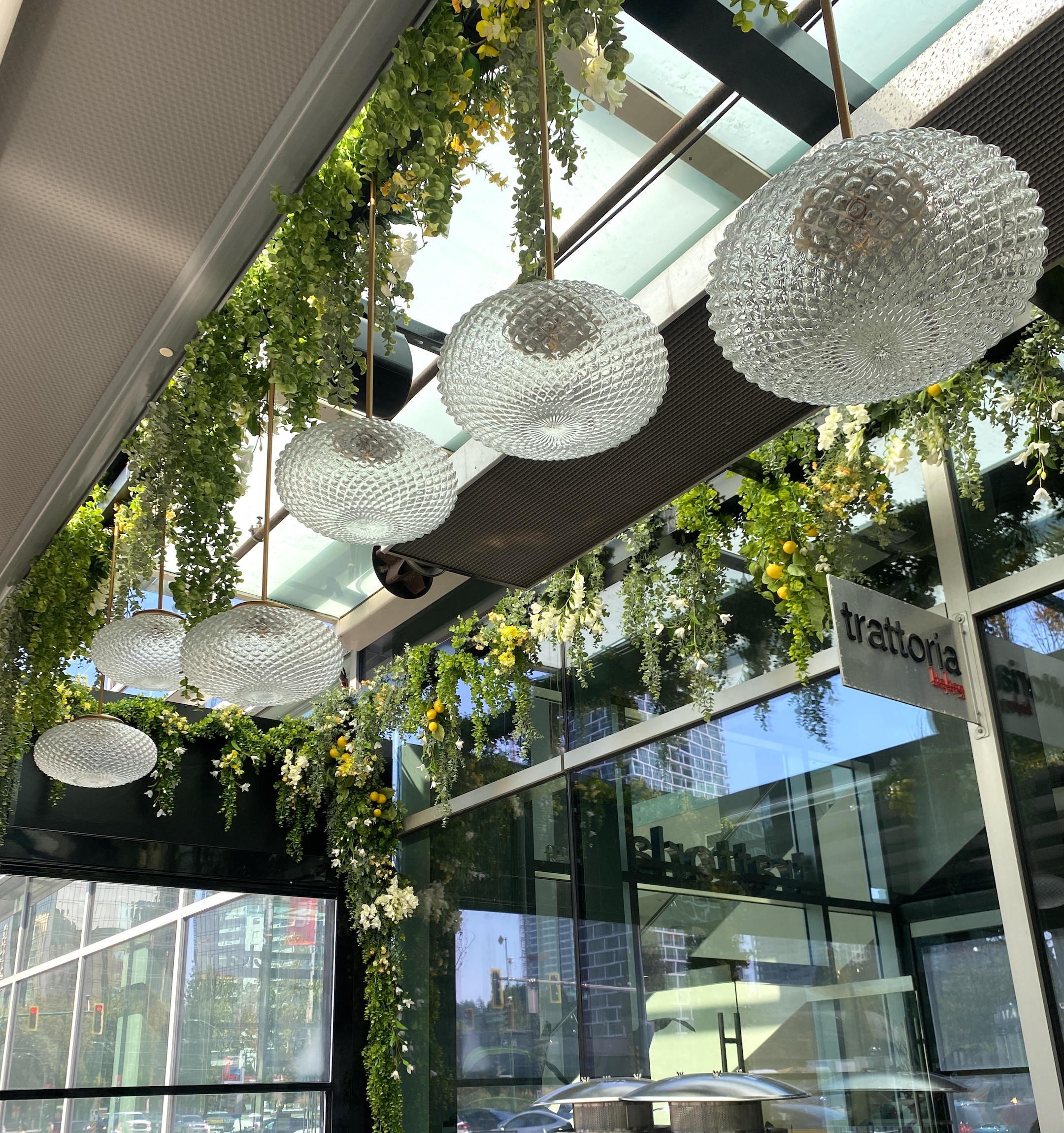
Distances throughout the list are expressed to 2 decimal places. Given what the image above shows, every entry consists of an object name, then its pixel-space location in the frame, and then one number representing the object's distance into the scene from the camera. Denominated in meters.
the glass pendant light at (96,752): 4.16
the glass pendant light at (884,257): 1.34
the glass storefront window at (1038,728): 3.37
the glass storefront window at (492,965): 5.37
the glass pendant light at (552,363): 1.71
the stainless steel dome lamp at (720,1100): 3.49
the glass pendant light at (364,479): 2.25
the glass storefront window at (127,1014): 6.18
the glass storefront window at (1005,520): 3.61
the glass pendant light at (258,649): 2.96
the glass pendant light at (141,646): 3.78
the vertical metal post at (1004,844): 3.22
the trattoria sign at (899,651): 3.12
